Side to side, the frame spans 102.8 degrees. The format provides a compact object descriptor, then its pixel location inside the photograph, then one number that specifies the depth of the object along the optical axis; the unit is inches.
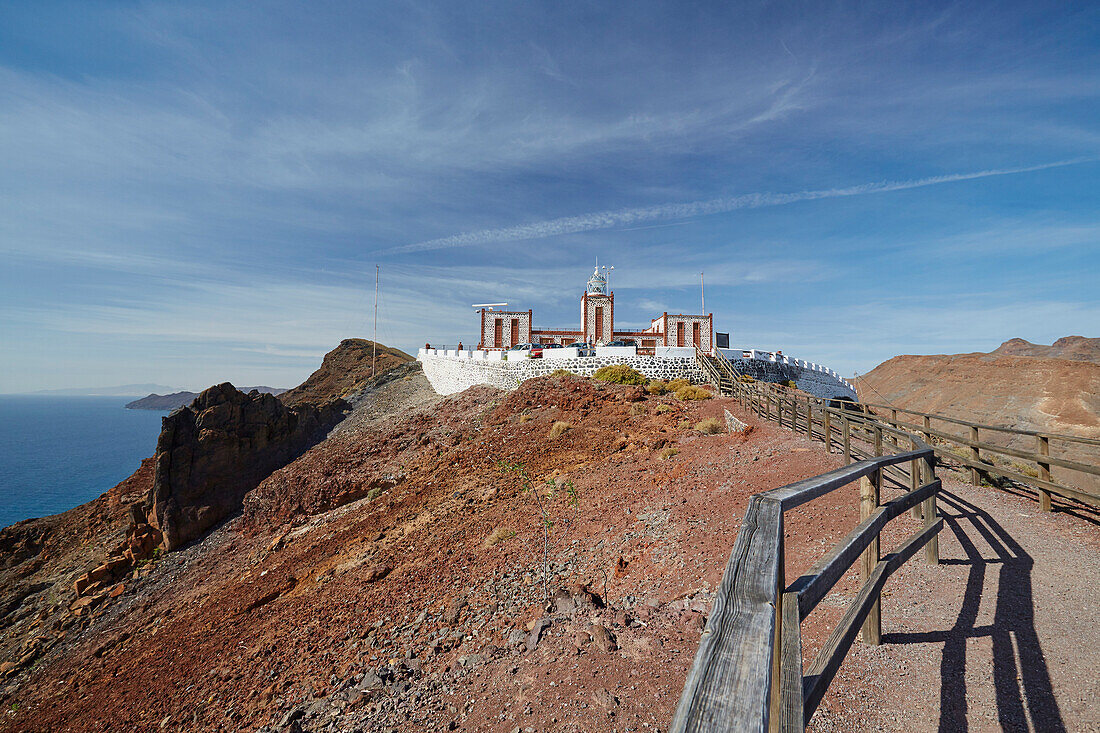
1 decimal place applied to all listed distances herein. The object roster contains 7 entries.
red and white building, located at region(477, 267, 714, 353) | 1246.9
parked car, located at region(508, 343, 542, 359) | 1090.7
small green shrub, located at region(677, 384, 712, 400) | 785.6
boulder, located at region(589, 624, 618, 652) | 185.8
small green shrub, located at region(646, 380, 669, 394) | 829.8
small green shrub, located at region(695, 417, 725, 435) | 532.5
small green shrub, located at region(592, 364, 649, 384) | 919.0
